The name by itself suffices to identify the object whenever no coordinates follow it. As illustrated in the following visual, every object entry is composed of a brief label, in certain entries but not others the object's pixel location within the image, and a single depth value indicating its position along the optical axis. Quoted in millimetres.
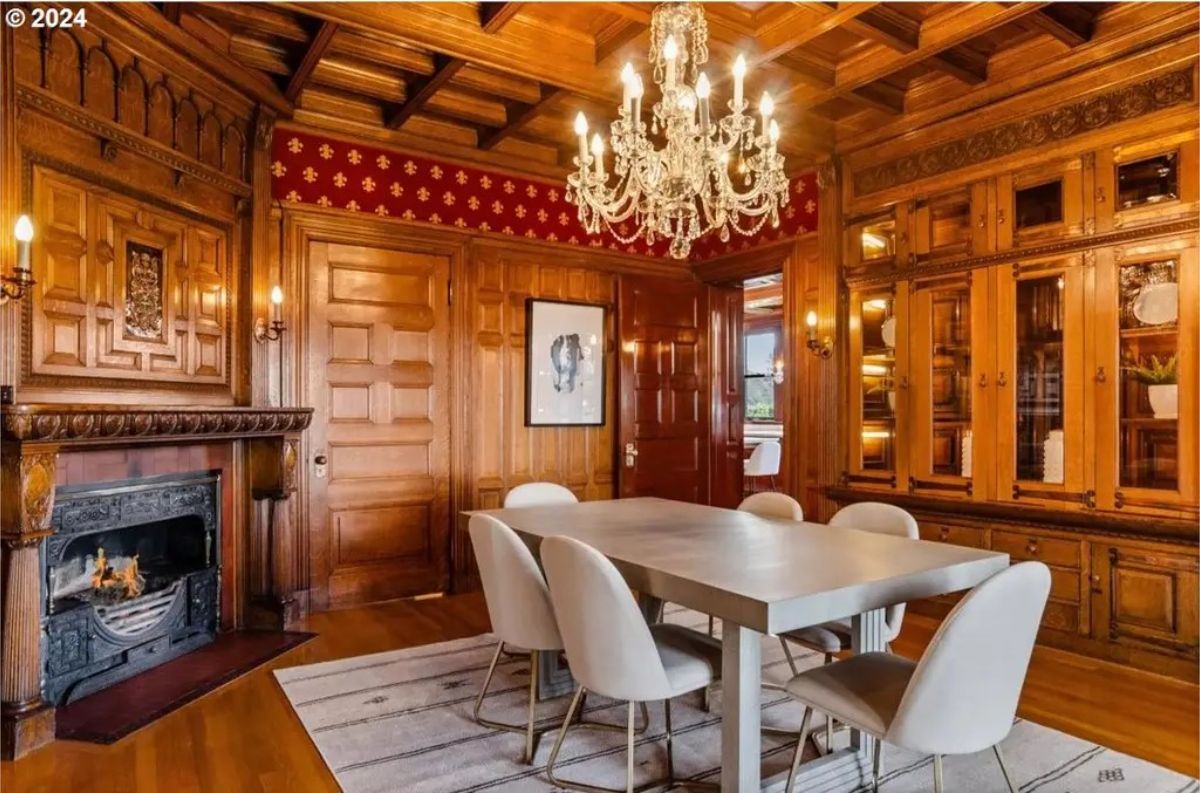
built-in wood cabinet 3348
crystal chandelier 2758
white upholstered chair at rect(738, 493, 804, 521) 3406
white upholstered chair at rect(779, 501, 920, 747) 2717
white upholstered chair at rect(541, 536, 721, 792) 2127
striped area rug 2451
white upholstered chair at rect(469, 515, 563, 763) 2551
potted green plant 3344
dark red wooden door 5586
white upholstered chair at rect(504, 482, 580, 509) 3749
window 10672
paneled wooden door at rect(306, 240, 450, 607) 4527
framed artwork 5281
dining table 1926
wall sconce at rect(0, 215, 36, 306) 2477
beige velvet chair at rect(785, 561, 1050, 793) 1793
